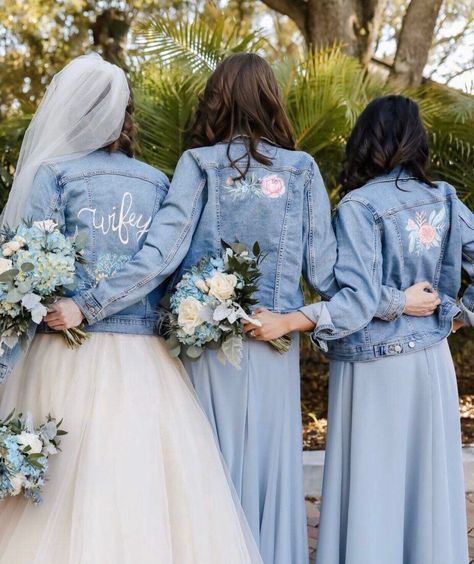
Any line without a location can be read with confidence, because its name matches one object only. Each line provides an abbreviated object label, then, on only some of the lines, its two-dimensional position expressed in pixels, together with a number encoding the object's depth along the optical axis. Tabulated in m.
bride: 2.29
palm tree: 4.88
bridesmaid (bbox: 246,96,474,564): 2.69
